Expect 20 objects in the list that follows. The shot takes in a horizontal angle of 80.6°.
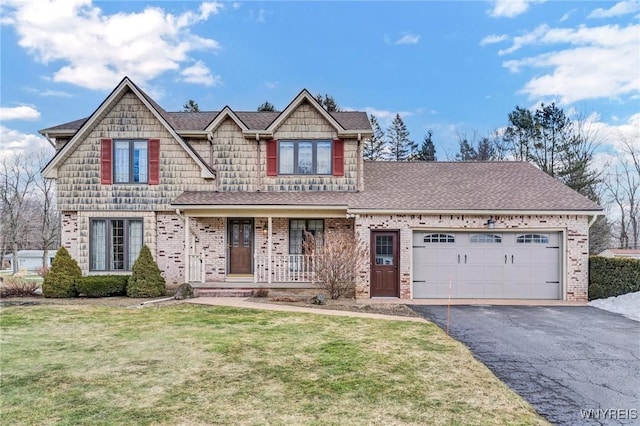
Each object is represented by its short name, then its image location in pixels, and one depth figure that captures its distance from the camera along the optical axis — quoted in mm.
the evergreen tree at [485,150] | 32562
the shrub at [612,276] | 11617
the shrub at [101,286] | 12641
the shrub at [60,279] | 12672
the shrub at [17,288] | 13148
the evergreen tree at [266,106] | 27373
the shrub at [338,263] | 12047
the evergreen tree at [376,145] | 33375
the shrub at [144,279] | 12711
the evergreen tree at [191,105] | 30312
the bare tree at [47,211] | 30812
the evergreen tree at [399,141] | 34750
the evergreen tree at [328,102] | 28784
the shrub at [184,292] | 12295
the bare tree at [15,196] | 31047
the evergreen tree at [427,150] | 34031
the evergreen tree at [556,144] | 26453
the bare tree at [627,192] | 30703
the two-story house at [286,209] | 12828
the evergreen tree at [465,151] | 34031
